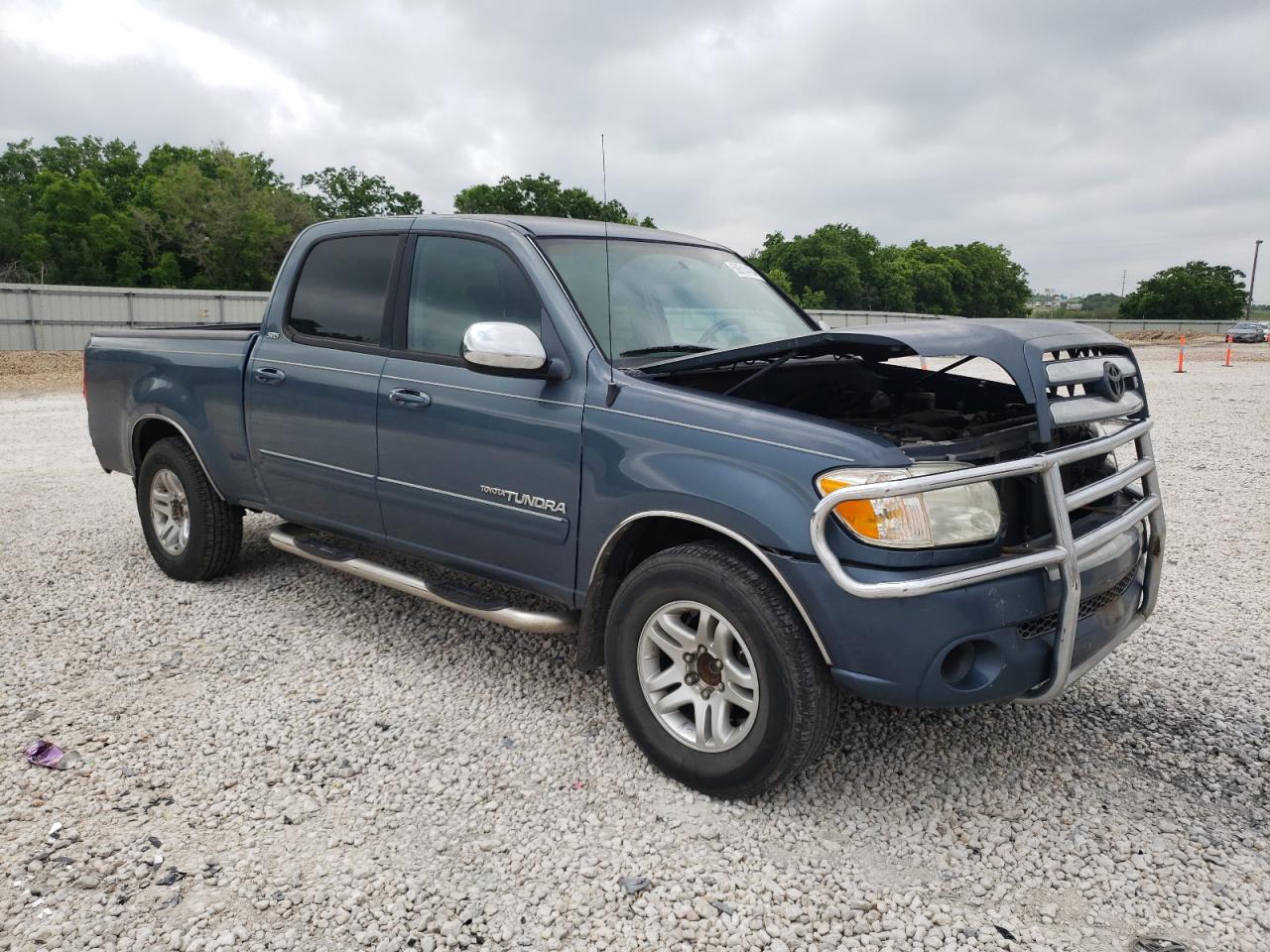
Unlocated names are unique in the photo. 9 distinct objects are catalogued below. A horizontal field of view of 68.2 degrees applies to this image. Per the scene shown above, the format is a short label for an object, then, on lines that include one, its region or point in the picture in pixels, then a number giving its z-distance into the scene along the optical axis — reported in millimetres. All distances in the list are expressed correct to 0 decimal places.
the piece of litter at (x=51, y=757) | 3336
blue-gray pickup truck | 2762
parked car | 47375
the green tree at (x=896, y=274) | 79625
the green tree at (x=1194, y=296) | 84438
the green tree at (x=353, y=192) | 69188
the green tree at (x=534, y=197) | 62969
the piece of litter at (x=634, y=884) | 2715
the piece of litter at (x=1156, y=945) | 2455
